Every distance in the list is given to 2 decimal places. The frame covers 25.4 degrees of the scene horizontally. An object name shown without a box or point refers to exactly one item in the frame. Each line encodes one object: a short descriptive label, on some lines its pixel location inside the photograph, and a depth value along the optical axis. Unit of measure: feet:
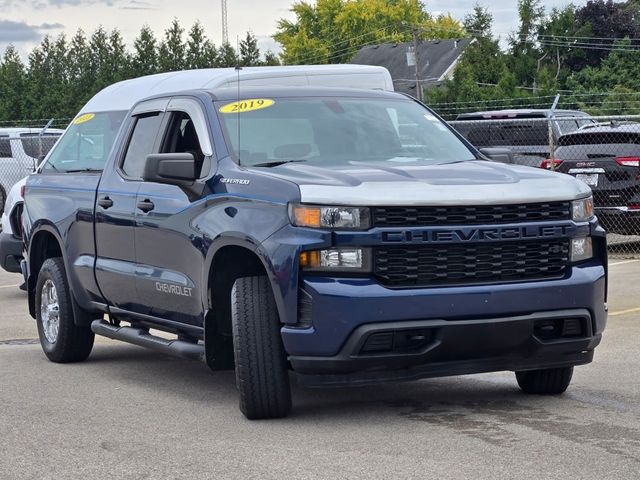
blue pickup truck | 22.27
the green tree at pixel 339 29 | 369.65
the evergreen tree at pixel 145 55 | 258.16
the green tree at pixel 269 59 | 264.70
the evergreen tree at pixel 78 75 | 244.01
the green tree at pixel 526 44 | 250.37
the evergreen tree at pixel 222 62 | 217.64
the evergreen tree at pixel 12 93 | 239.50
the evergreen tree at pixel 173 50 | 260.21
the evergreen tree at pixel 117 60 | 252.42
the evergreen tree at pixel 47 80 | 240.12
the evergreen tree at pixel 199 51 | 265.13
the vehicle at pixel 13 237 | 47.06
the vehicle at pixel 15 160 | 82.99
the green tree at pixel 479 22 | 298.66
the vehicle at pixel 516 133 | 66.95
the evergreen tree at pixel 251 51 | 258.37
